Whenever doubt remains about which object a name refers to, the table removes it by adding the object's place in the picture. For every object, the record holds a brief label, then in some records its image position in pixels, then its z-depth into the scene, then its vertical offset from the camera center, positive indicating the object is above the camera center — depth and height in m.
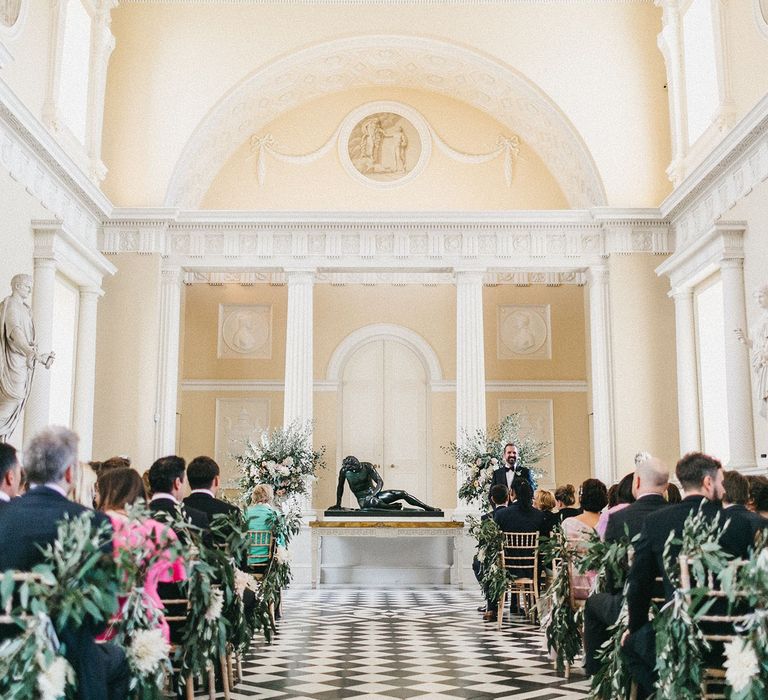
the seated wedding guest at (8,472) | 4.12 +0.00
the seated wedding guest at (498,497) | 10.21 -0.30
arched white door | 19.03 +1.26
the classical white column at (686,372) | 14.41 +1.70
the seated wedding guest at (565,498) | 9.36 -0.29
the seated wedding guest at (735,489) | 5.09 -0.10
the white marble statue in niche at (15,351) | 10.30 +1.46
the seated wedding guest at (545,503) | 9.55 -0.37
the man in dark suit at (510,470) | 12.30 +0.03
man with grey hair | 3.34 -0.22
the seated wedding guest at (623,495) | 6.35 -0.17
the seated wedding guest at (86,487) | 5.43 -0.10
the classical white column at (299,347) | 15.84 +2.32
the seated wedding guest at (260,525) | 8.20 -0.51
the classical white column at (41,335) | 11.69 +1.87
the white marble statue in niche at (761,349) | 10.52 +1.53
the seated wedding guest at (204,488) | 5.92 -0.11
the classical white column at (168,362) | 15.52 +2.01
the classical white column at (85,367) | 14.06 +1.72
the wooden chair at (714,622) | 3.68 -0.67
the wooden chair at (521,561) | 9.26 -0.97
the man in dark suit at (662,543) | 4.08 -0.33
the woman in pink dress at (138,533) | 3.55 -0.26
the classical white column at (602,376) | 15.47 +1.75
